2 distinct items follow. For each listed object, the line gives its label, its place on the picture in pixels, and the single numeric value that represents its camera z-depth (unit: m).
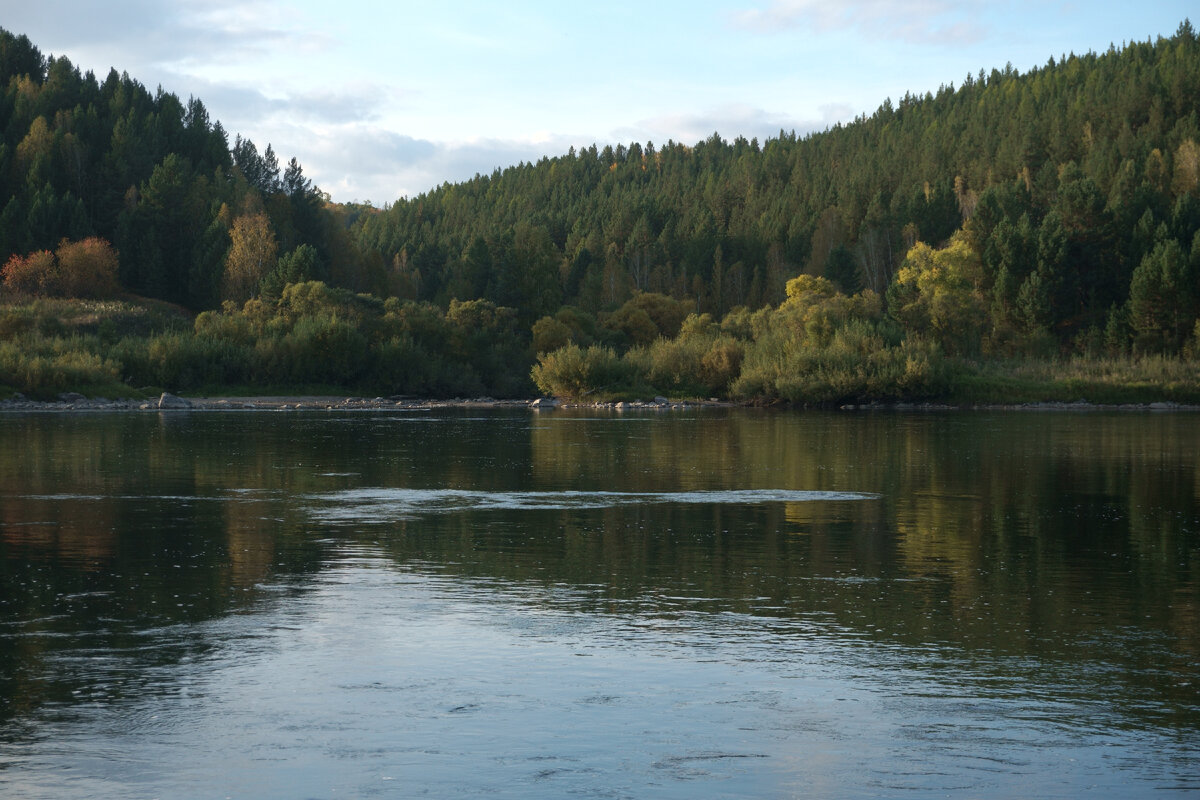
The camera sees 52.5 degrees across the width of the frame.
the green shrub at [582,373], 90.25
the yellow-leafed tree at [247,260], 118.19
